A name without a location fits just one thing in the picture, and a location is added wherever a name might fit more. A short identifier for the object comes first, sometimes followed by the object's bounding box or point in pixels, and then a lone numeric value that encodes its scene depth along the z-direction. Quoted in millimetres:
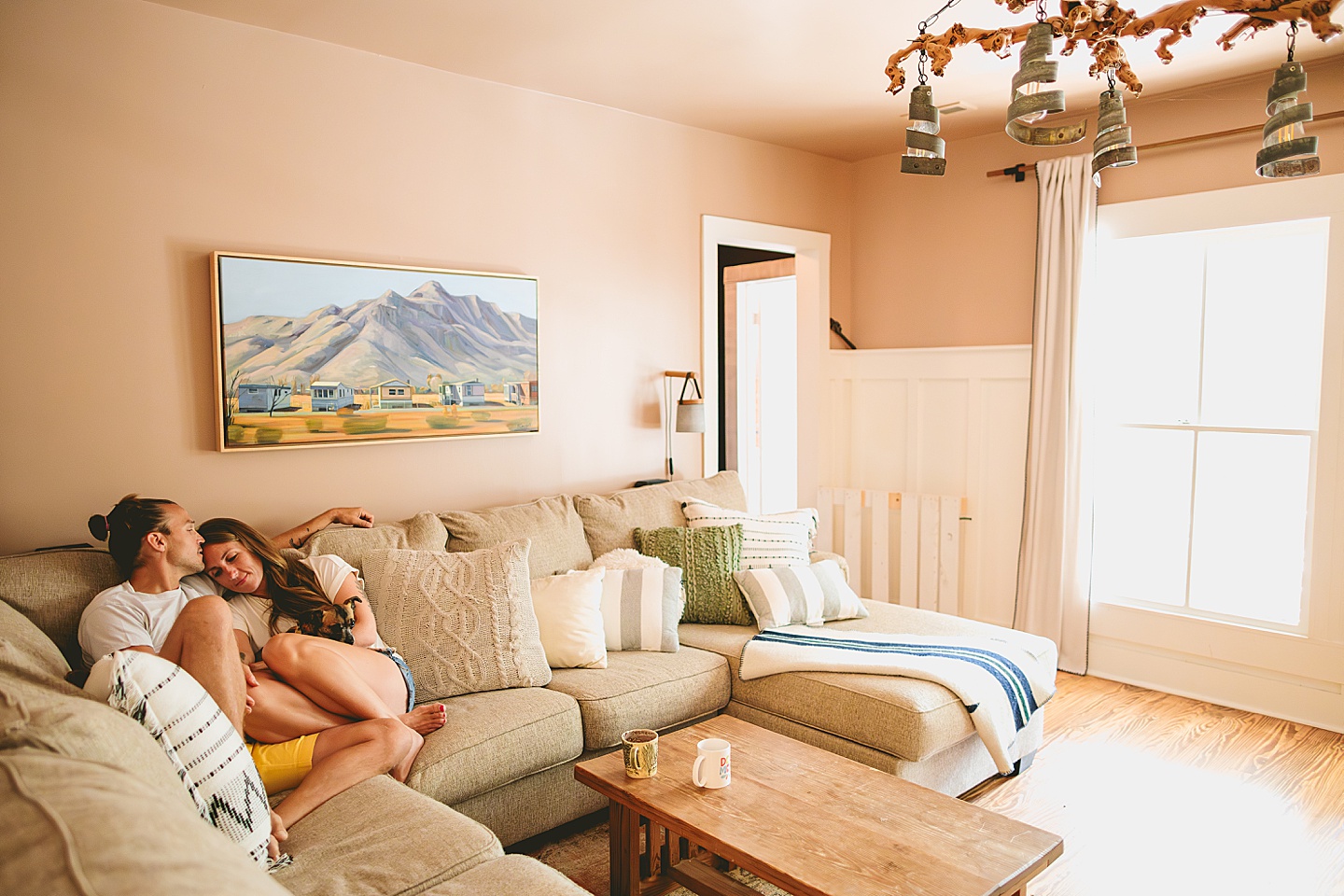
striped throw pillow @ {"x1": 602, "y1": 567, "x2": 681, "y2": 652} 3090
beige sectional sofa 878
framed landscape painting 2932
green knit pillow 3377
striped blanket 2719
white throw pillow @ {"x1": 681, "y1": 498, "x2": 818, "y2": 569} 3566
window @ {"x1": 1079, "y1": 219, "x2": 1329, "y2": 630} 3629
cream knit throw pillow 2645
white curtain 4047
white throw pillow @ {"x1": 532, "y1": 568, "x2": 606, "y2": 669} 2898
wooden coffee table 1732
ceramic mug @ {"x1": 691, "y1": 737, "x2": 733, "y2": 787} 2092
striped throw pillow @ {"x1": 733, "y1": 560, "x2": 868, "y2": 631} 3299
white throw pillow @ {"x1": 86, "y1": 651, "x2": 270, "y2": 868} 1479
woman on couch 2270
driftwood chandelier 1707
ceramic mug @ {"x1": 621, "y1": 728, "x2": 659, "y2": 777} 2143
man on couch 1937
